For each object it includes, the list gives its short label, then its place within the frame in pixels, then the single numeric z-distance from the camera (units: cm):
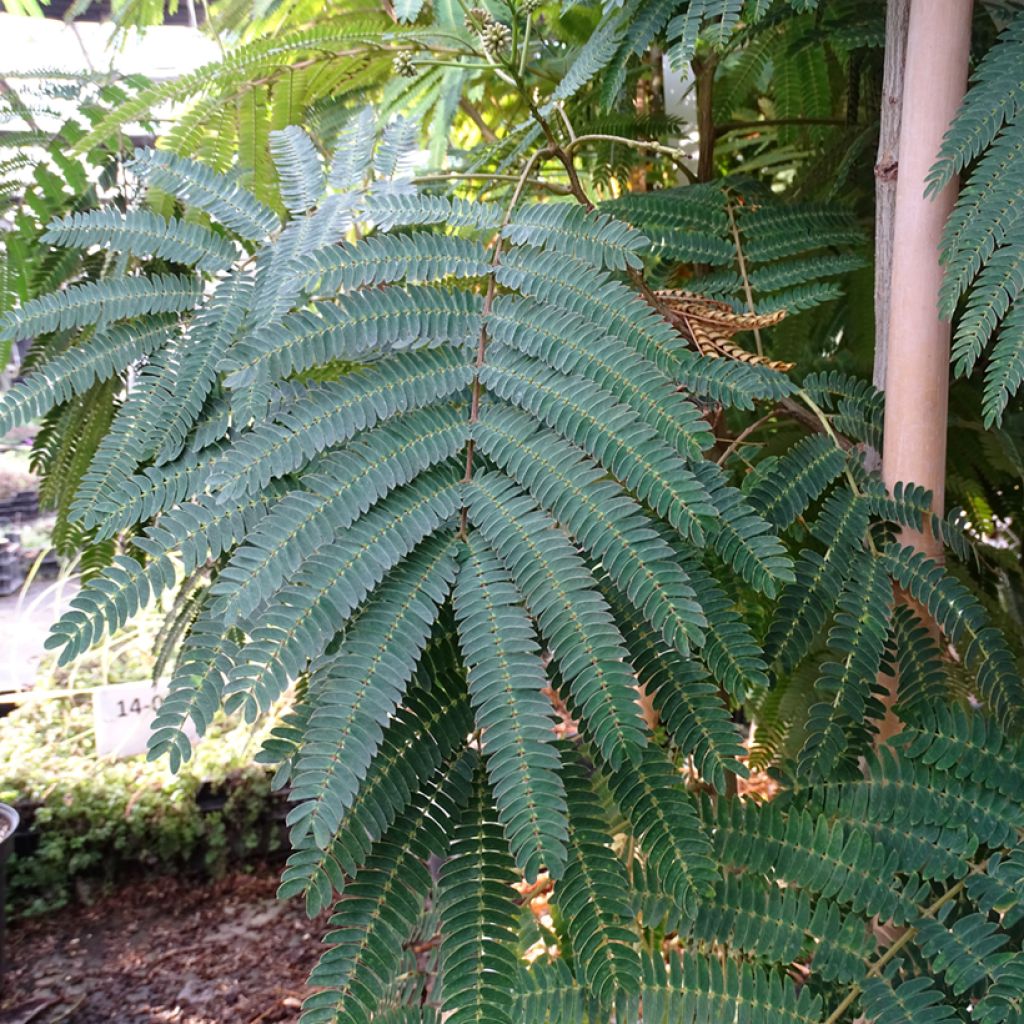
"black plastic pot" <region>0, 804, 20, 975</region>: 196
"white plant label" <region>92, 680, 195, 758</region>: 222
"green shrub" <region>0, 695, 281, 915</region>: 217
